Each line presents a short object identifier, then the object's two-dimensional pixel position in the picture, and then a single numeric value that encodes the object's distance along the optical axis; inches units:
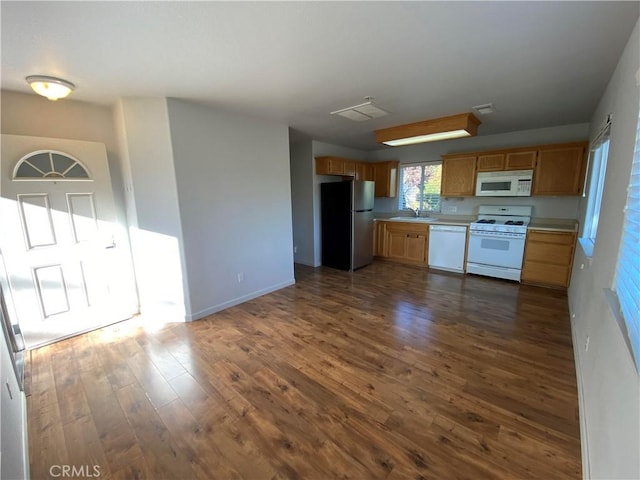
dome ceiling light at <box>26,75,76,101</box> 82.0
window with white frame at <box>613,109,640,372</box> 39.5
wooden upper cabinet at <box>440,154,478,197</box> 181.8
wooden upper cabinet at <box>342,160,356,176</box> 202.1
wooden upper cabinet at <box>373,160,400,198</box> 224.5
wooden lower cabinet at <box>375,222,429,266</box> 199.0
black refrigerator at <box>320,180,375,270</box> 185.9
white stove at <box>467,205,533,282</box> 159.6
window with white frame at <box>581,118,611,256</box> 98.3
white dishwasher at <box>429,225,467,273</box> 181.0
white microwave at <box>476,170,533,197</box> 162.2
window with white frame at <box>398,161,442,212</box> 211.3
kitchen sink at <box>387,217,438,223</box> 200.0
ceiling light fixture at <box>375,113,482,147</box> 128.4
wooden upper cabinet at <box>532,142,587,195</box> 146.5
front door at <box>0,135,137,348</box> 94.4
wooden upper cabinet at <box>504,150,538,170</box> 159.5
